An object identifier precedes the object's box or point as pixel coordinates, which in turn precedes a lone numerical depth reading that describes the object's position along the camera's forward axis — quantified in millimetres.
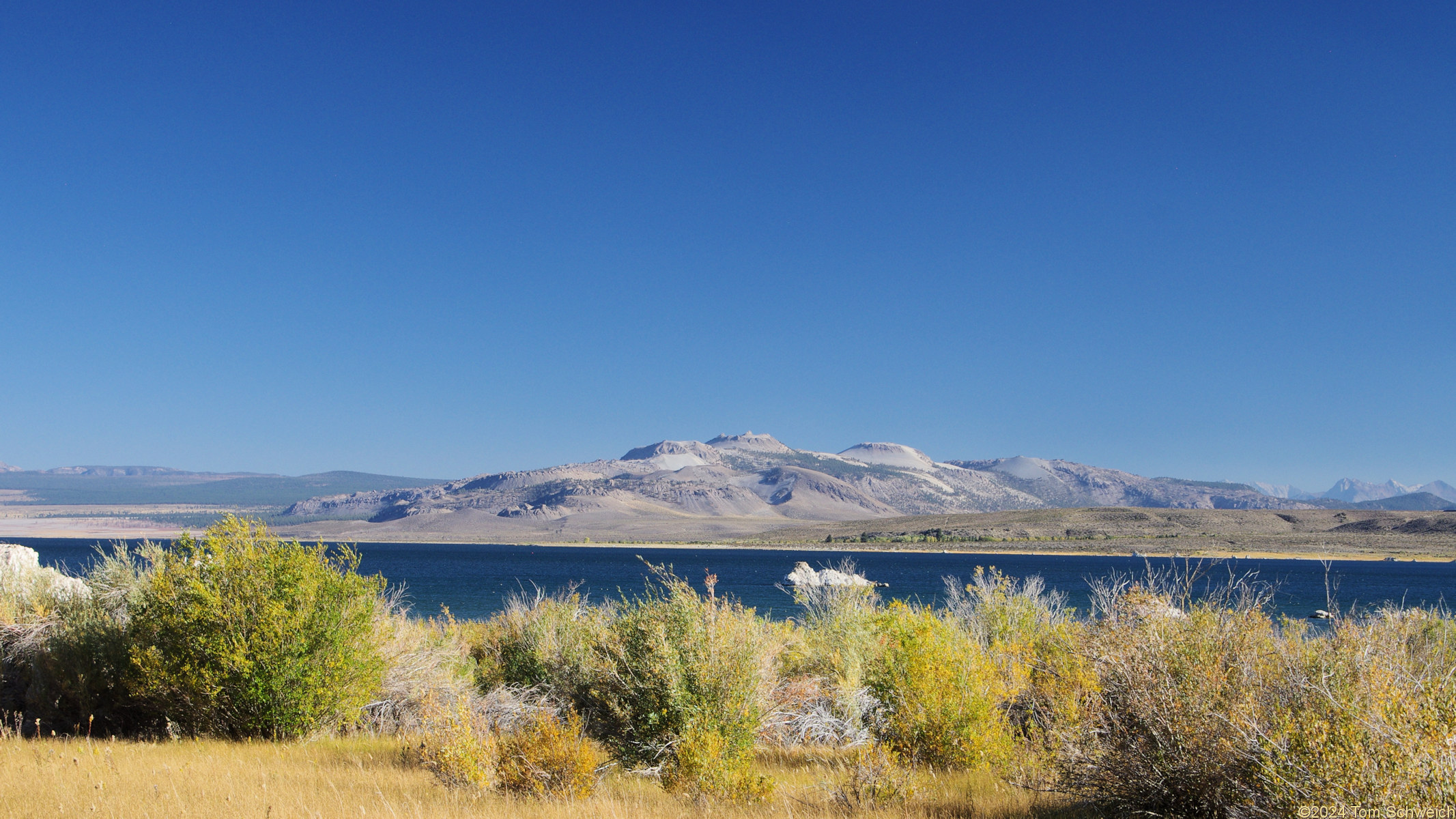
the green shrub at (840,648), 13828
